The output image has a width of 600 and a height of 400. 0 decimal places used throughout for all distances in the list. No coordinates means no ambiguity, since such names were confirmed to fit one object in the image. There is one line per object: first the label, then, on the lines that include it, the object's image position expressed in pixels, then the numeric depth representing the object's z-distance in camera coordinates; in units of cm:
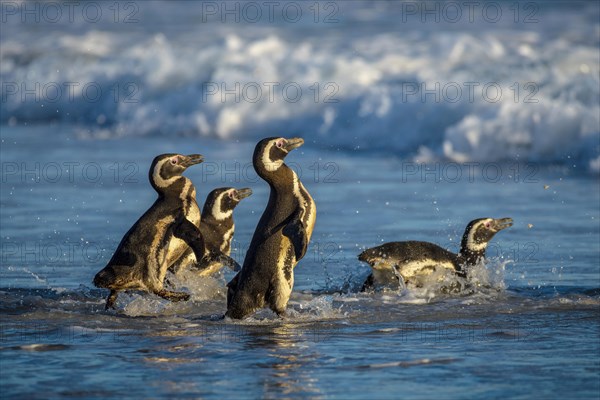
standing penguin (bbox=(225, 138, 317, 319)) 1686
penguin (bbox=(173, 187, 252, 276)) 1998
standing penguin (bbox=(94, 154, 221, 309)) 1792
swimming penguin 1917
